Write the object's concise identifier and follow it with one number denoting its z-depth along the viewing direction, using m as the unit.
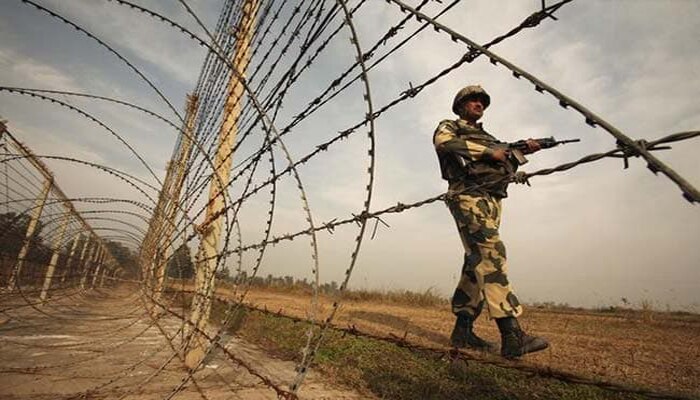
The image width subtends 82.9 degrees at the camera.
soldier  2.15
